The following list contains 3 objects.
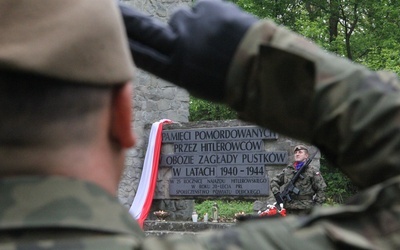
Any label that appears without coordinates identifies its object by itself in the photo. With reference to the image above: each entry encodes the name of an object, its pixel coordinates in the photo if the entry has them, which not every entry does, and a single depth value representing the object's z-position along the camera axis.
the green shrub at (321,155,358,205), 21.56
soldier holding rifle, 10.73
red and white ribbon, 12.37
